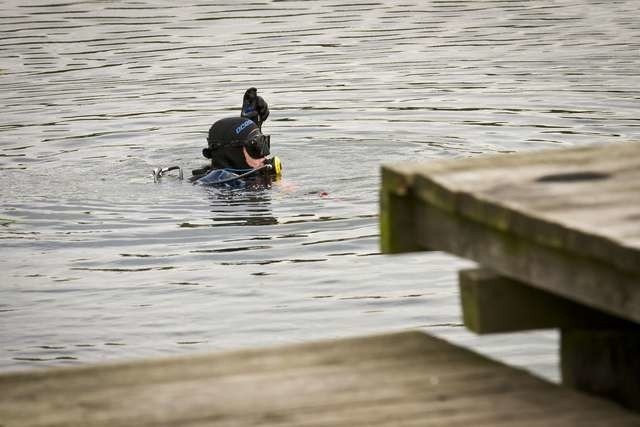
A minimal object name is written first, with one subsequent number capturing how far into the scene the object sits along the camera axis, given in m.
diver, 25.48
